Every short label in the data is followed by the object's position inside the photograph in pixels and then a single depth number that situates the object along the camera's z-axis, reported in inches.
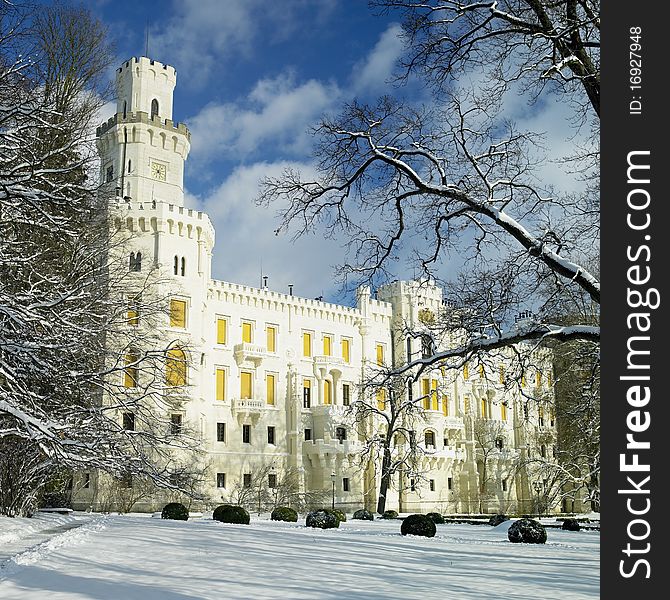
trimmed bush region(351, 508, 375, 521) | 1370.3
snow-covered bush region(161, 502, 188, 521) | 1057.5
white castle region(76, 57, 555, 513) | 1626.5
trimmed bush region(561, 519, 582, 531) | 1103.2
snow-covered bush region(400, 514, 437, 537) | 860.0
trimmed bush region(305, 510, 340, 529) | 940.0
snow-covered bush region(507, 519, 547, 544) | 789.9
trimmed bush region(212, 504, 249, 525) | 1000.2
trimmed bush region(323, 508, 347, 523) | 1131.3
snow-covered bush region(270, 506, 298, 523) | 1164.5
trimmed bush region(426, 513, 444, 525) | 1323.8
